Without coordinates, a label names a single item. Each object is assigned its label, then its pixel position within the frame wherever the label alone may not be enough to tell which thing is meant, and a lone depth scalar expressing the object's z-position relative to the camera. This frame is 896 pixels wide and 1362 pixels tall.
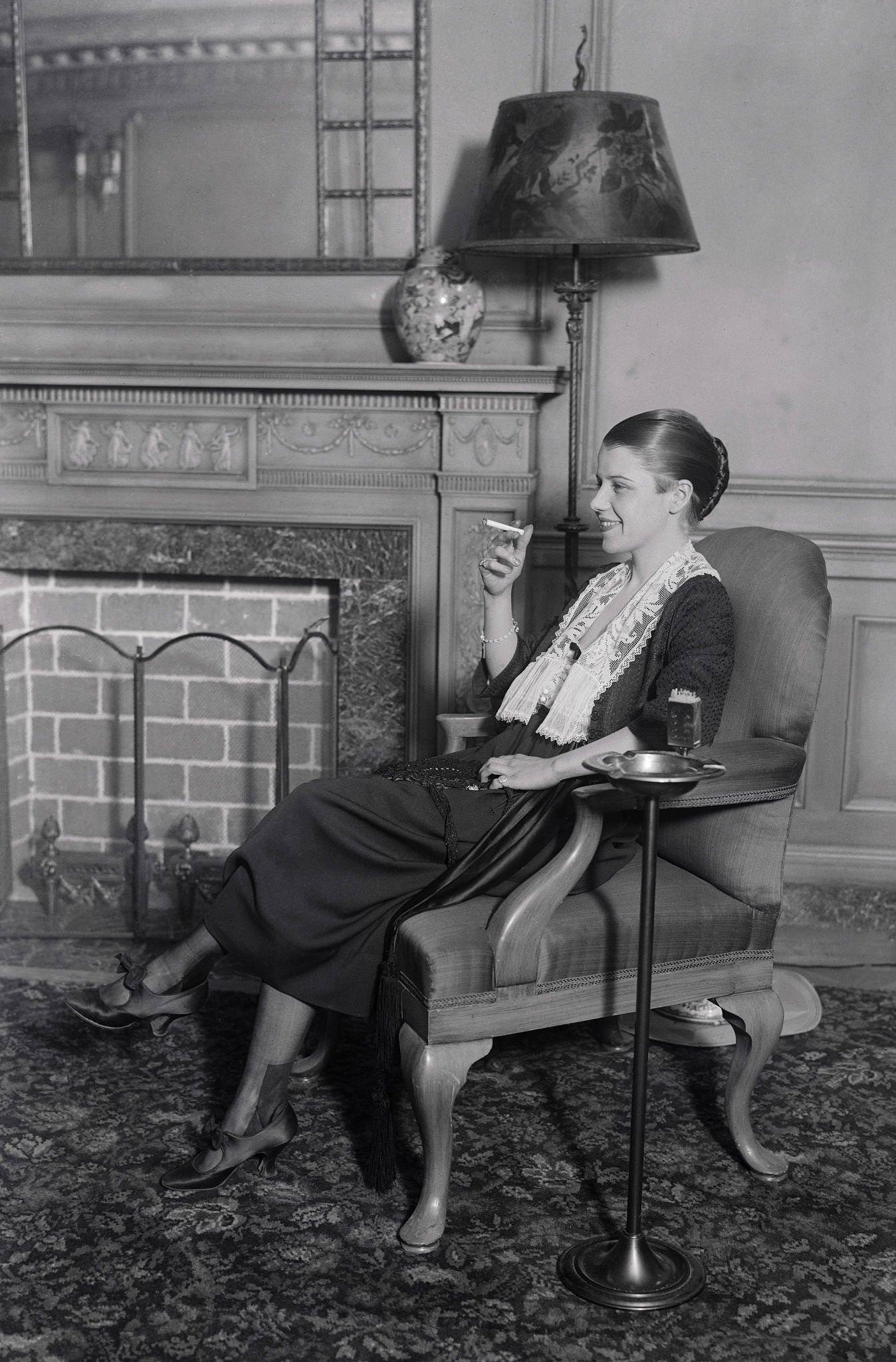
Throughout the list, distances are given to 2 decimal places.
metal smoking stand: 1.82
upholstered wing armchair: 2.06
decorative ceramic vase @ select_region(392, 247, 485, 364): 3.26
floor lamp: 2.91
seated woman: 2.21
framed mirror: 3.39
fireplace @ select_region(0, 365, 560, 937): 3.37
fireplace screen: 3.66
